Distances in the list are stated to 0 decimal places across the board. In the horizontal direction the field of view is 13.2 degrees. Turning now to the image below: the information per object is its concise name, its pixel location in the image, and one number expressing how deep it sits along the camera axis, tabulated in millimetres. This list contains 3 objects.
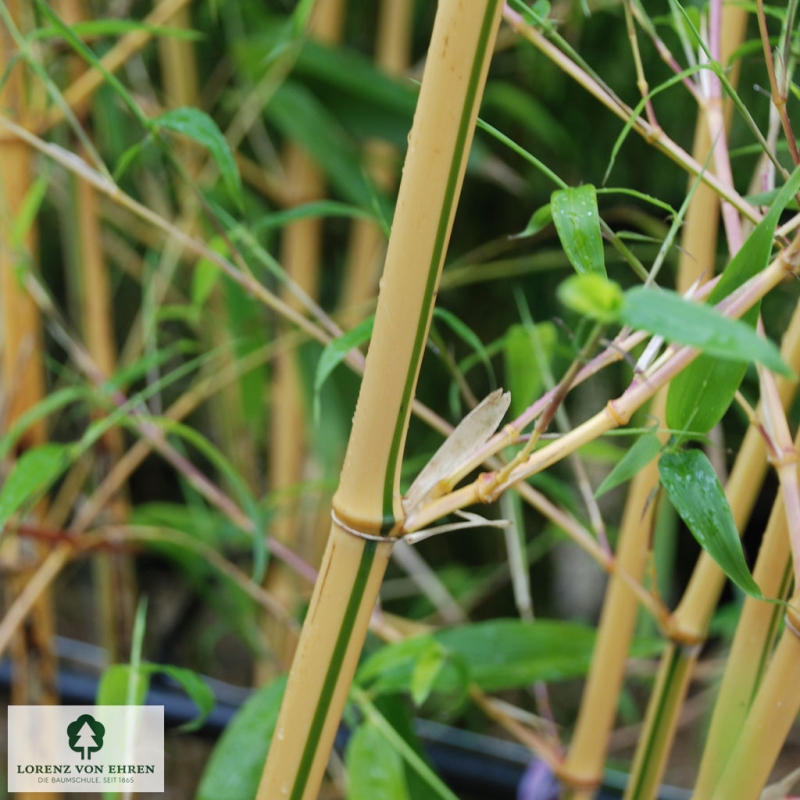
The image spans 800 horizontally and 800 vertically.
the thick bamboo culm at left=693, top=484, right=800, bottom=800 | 1313
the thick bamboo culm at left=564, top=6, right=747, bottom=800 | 1430
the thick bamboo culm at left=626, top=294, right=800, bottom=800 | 1375
